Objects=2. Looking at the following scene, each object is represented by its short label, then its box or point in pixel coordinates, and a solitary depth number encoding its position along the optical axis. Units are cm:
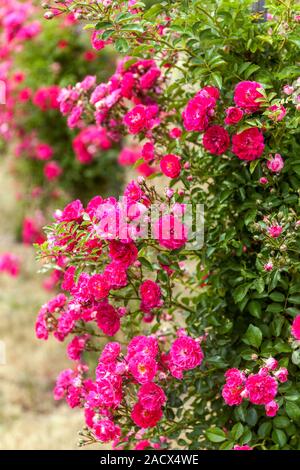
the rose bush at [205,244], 171
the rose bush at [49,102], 334
